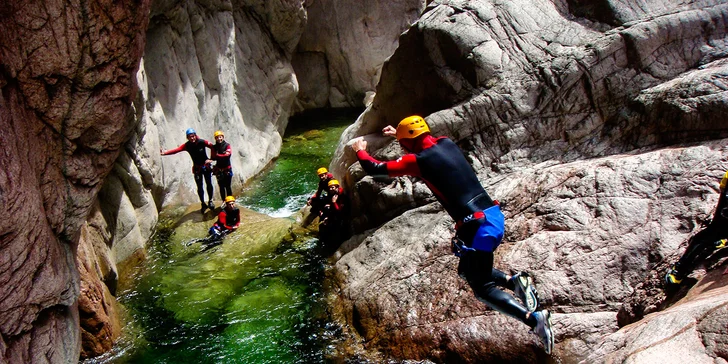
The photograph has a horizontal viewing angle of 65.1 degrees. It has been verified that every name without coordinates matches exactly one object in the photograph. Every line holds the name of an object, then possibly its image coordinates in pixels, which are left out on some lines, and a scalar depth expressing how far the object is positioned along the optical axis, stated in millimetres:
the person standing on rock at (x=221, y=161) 12469
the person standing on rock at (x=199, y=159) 11943
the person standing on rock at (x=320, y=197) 11258
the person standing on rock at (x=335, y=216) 10719
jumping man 5469
